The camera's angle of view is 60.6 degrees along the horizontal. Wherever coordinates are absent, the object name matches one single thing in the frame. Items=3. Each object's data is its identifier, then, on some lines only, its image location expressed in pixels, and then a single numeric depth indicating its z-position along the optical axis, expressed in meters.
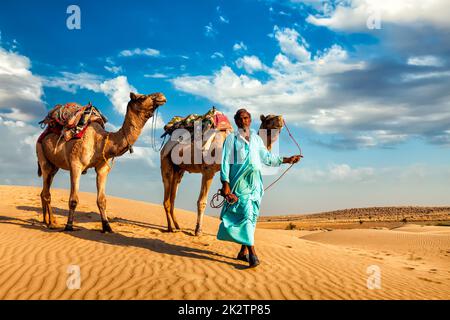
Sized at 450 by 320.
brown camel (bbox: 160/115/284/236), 9.21
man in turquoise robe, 6.69
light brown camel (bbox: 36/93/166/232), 9.87
